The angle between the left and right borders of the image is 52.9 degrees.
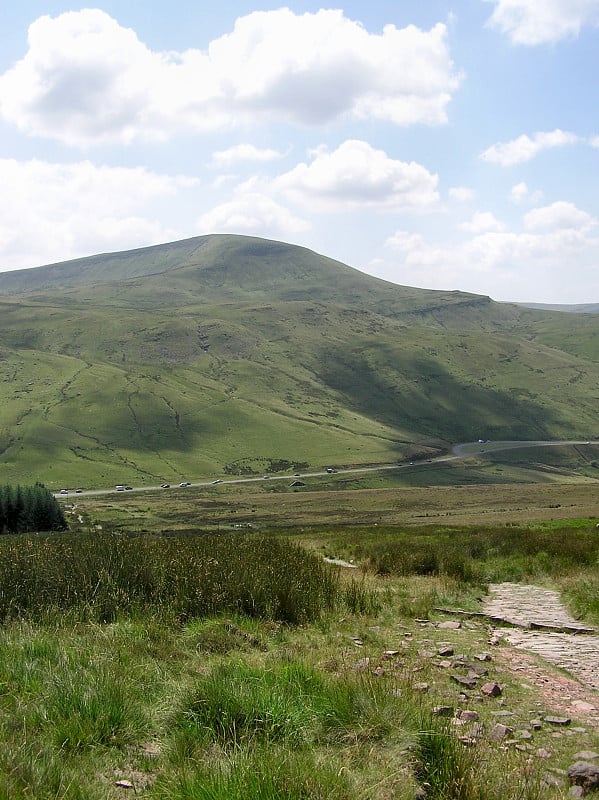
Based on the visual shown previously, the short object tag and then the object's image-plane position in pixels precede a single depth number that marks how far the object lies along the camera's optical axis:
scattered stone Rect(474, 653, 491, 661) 7.30
